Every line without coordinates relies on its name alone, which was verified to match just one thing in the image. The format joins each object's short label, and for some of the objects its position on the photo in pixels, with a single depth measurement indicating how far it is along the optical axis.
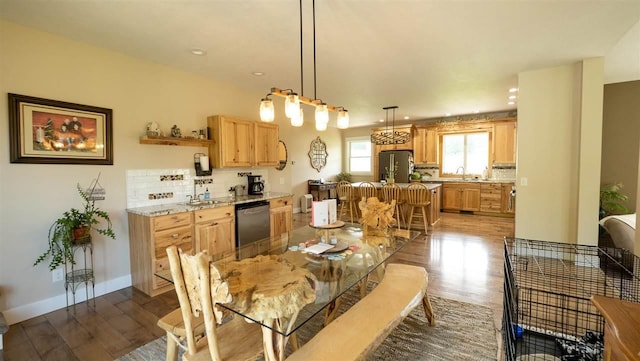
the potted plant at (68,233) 2.61
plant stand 2.75
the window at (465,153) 7.62
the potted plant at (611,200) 4.32
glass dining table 1.41
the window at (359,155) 9.34
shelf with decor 3.33
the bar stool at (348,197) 5.99
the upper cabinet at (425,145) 7.91
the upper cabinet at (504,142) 6.88
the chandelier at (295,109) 2.16
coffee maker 4.62
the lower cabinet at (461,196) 7.20
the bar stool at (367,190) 5.86
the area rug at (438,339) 2.03
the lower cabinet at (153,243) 2.99
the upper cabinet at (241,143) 4.03
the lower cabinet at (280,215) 4.37
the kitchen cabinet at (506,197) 6.75
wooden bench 1.46
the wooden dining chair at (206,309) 1.29
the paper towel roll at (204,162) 3.96
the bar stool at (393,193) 5.74
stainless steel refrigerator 7.86
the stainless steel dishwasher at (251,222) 3.86
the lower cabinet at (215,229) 3.40
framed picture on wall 2.51
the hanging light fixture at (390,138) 6.83
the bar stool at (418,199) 5.45
